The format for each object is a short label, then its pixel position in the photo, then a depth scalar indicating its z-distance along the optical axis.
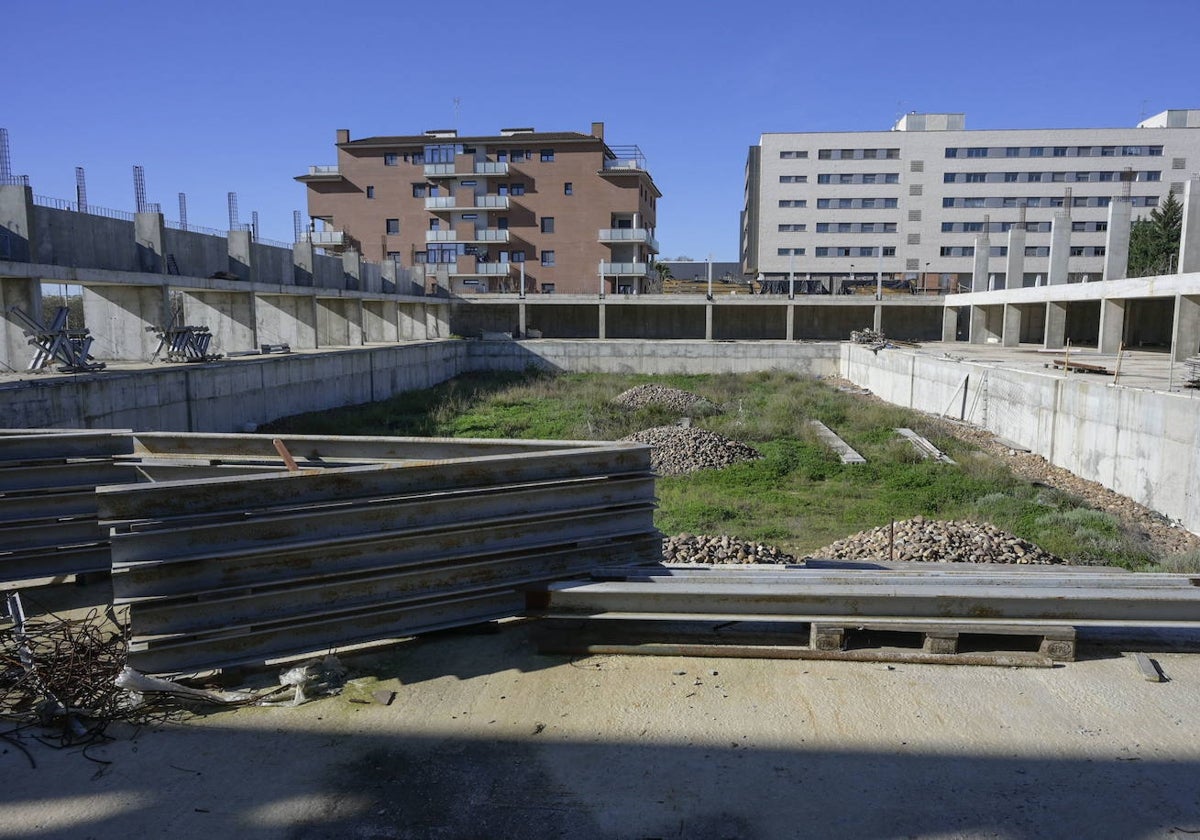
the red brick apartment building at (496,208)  58.25
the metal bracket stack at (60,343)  15.20
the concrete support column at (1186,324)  21.48
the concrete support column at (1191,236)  23.12
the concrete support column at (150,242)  20.33
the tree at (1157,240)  54.59
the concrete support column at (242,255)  24.44
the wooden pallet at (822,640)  4.71
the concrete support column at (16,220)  15.98
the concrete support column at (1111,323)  26.14
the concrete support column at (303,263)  29.28
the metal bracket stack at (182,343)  19.41
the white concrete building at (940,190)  68.12
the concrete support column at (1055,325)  31.23
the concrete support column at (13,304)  16.12
